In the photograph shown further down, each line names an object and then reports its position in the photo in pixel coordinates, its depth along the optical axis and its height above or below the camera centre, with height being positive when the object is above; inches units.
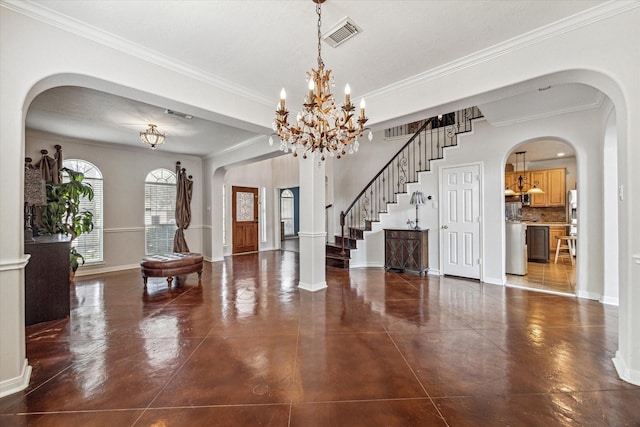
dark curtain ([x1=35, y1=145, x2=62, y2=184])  196.7 +36.7
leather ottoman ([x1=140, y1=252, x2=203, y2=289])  177.2 -34.4
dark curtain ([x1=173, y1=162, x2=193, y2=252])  274.5 +6.5
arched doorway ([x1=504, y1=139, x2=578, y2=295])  210.2 +1.7
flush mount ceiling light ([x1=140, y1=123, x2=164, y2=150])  170.7 +50.0
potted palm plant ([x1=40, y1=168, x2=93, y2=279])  188.3 +3.2
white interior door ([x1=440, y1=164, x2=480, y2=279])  193.5 -6.5
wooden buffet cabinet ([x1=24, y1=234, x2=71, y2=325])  124.3 -30.9
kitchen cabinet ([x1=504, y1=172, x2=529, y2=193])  307.4 +36.8
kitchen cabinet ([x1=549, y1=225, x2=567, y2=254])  285.4 -24.1
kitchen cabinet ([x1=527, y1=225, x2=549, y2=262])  260.1 -31.7
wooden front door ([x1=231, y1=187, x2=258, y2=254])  330.3 -6.6
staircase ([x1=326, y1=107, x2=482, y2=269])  221.8 +37.5
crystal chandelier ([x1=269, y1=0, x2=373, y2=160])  86.4 +30.3
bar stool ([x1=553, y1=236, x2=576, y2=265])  255.0 -34.0
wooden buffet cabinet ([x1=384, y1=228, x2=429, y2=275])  211.8 -30.5
